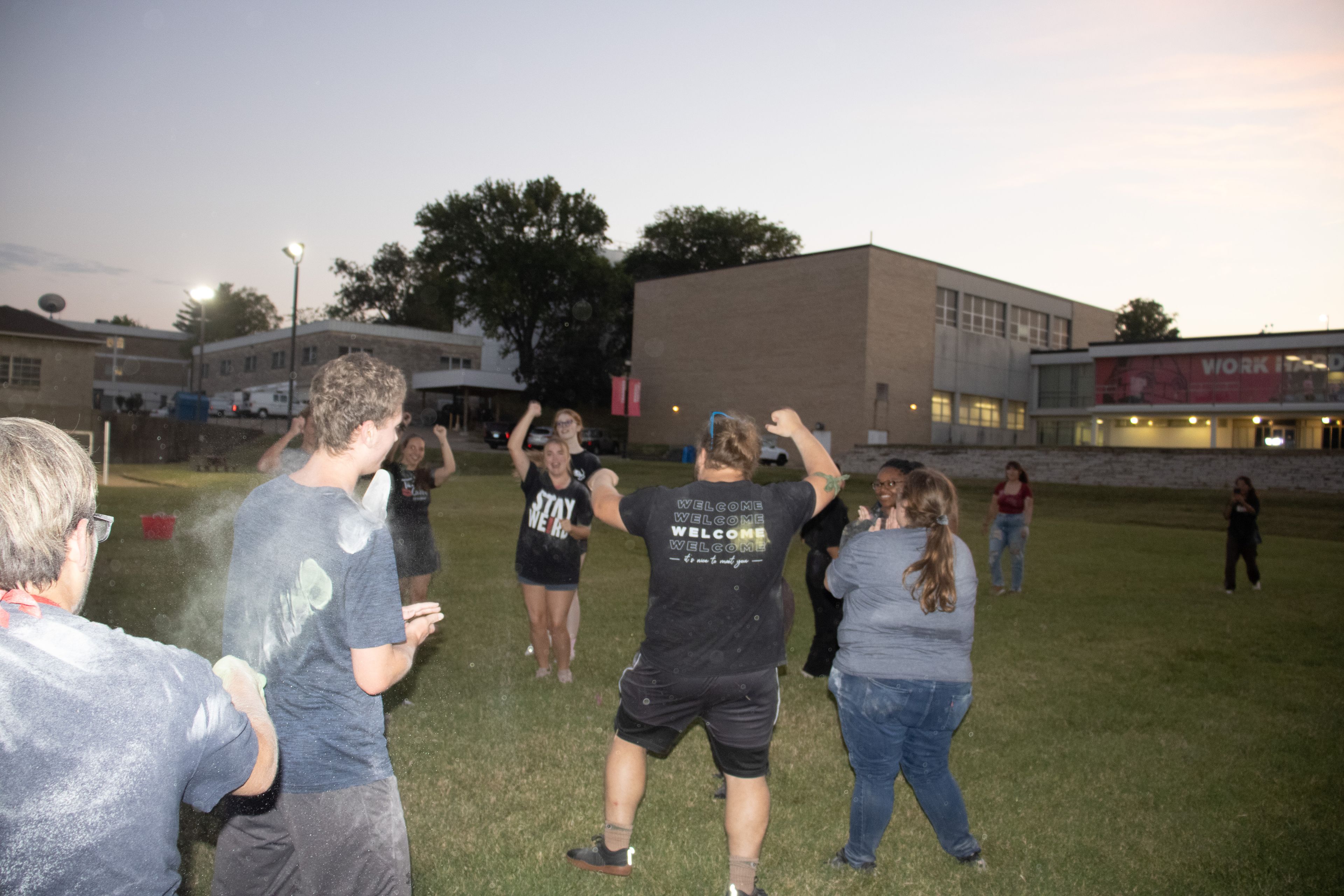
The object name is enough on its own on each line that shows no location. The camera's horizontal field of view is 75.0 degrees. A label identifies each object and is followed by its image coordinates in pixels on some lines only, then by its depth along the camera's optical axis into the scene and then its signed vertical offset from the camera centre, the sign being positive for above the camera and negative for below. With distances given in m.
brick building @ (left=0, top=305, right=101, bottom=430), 34.34 +1.85
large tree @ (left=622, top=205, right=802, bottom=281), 68.06 +15.52
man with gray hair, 1.33 -0.47
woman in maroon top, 12.48 -0.90
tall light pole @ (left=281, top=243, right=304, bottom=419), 29.52 +5.82
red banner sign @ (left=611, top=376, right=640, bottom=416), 53.38 +2.49
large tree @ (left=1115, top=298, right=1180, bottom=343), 88.81 +14.02
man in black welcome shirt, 3.46 -0.70
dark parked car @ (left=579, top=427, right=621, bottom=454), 50.33 -0.32
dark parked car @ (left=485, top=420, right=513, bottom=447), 46.38 -0.08
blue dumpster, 46.28 +0.72
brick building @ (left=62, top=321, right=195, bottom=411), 84.25 +5.61
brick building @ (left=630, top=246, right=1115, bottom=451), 47.12 +5.85
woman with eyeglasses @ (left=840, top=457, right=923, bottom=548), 4.61 -0.26
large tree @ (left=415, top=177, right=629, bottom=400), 62.69 +12.30
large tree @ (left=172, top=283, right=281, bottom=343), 113.38 +14.37
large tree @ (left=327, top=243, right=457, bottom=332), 92.50 +14.86
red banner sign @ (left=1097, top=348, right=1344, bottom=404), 45.41 +4.57
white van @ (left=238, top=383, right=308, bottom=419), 57.19 +1.41
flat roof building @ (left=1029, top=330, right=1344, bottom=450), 45.72 +3.86
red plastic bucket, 12.75 -1.56
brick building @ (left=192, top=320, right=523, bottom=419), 60.38 +5.19
